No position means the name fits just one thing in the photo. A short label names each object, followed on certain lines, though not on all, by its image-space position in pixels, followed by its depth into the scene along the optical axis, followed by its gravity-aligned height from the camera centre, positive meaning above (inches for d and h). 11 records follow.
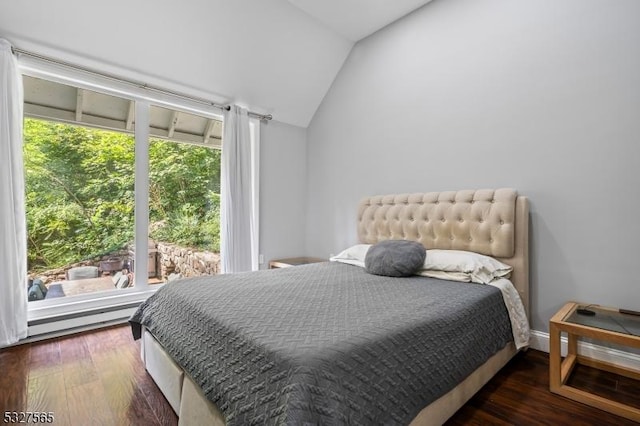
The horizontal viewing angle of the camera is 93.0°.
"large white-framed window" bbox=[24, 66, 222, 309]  102.6 +8.5
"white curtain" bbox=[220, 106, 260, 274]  134.3 +6.9
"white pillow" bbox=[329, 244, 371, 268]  110.0 -18.0
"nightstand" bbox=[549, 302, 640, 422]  60.8 -26.9
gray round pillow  89.1 -15.5
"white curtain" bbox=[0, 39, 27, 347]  87.1 +1.2
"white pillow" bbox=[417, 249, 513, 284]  83.1 -16.9
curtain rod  93.1 +47.2
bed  38.1 -21.1
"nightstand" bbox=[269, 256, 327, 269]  145.4 -26.4
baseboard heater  95.7 -37.6
